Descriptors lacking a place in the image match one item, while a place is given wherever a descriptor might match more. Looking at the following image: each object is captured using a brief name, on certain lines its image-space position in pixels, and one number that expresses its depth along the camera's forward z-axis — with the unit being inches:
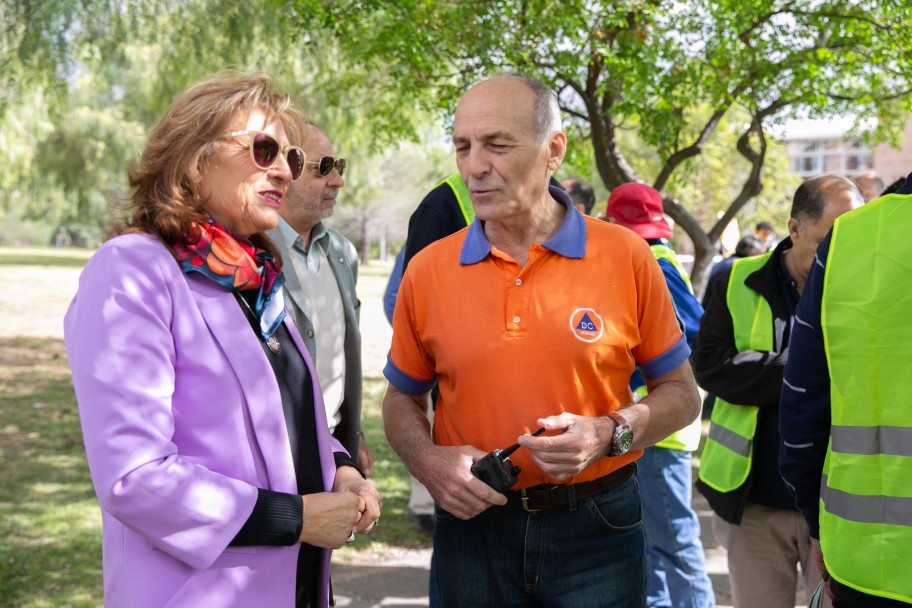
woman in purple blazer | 74.3
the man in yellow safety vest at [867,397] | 82.7
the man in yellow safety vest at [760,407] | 140.6
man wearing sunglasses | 152.1
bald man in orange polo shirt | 97.8
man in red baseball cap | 165.9
